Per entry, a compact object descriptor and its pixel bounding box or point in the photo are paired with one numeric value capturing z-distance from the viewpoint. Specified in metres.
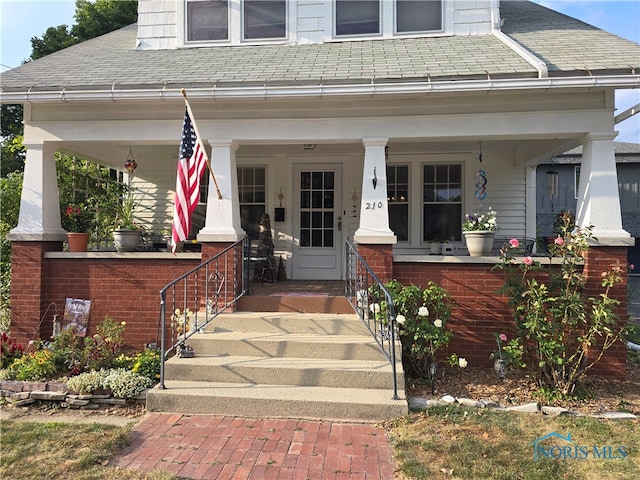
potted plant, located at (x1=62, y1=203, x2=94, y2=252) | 6.84
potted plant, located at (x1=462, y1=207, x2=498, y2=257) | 5.68
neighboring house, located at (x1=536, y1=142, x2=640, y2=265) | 18.33
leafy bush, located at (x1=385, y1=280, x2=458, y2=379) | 4.88
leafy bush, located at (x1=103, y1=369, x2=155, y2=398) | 4.59
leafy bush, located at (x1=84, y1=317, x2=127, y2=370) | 5.13
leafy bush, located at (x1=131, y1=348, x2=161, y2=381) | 4.95
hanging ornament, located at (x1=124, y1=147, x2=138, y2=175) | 7.27
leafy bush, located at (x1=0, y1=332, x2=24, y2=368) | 5.52
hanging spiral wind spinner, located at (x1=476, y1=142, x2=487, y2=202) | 7.63
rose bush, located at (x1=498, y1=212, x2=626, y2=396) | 4.70
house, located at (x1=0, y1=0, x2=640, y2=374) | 5.39
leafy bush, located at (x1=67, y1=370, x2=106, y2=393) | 4.61
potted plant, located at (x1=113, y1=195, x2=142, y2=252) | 6.07
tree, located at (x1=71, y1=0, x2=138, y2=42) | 17.86
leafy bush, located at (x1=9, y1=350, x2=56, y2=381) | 5.02
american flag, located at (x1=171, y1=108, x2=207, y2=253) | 5.02
